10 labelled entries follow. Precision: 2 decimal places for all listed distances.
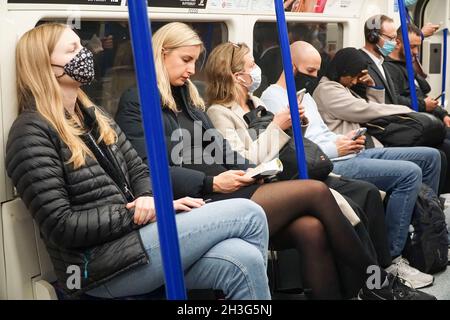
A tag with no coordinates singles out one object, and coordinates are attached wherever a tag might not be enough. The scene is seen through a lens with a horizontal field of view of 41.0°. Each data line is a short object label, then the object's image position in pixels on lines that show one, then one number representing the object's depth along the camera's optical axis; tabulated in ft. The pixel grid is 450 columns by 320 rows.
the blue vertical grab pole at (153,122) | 5.45
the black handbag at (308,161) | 10.12
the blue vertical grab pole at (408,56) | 14.79
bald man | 11.30
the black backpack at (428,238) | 11.03
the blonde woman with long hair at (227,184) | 8.31
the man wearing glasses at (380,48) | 14.24
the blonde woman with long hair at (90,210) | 6.70
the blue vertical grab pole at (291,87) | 9.67
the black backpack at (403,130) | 12.96
